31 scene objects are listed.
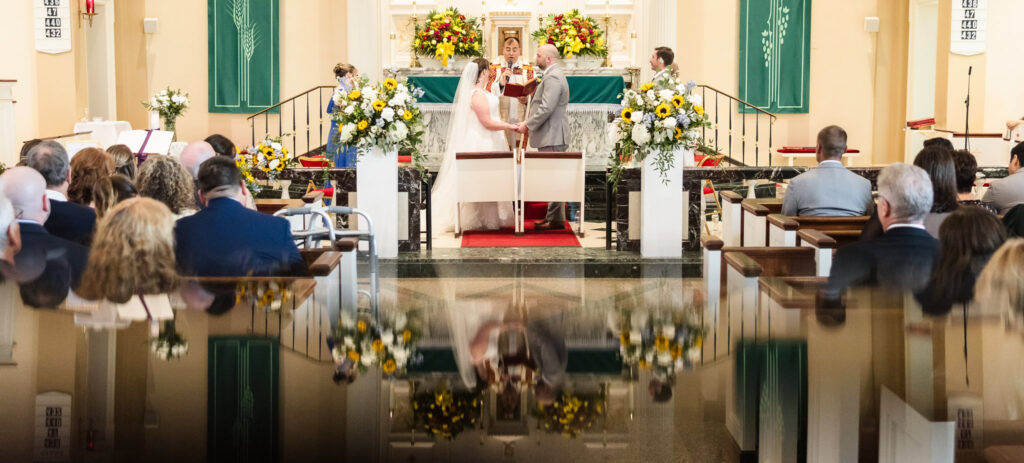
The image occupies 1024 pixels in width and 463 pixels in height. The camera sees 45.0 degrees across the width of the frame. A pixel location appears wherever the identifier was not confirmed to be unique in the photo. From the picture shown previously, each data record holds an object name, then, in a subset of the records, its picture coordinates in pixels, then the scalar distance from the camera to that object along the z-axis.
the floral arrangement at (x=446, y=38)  14.49
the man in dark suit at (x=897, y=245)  4.72
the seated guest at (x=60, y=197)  5.47
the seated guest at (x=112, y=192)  5.49
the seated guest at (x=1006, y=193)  6.58
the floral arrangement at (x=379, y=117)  9.33
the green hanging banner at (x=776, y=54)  15.52
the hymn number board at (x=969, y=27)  13.99
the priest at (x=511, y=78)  11.43
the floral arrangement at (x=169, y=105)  13.16
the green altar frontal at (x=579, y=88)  14.13
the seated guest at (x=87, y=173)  5.98
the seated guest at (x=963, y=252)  4.41
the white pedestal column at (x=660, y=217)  9.44
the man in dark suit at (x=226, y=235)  4.87
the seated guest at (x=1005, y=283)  3.95
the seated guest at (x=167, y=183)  5.62
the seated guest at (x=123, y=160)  6.99
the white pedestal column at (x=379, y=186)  9.48
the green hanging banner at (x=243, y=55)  15.60
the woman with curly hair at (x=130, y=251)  4.35
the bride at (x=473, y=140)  10.93
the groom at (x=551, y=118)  10.79
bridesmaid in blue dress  11.16
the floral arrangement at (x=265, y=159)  8.20
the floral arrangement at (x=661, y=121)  9.13
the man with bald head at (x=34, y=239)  4.95
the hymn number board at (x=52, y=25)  14.05
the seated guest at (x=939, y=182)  5.61
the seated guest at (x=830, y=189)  7.00
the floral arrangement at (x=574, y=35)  14.55
